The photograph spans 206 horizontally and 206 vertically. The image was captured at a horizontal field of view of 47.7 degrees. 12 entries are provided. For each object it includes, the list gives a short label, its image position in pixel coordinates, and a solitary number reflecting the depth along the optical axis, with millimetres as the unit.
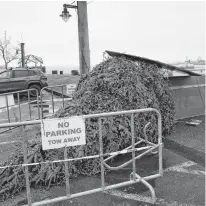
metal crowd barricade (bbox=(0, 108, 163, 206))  2701
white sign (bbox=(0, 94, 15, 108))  8359
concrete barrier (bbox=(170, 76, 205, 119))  7193
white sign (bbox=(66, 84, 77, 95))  7375
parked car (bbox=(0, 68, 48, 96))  13300
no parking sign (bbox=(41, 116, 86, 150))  2750
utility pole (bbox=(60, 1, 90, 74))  7574
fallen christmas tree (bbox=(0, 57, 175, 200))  3557
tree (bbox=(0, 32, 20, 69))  30109
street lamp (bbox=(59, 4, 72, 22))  8992
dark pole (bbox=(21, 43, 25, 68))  25875
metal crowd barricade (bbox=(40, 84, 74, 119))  14300
